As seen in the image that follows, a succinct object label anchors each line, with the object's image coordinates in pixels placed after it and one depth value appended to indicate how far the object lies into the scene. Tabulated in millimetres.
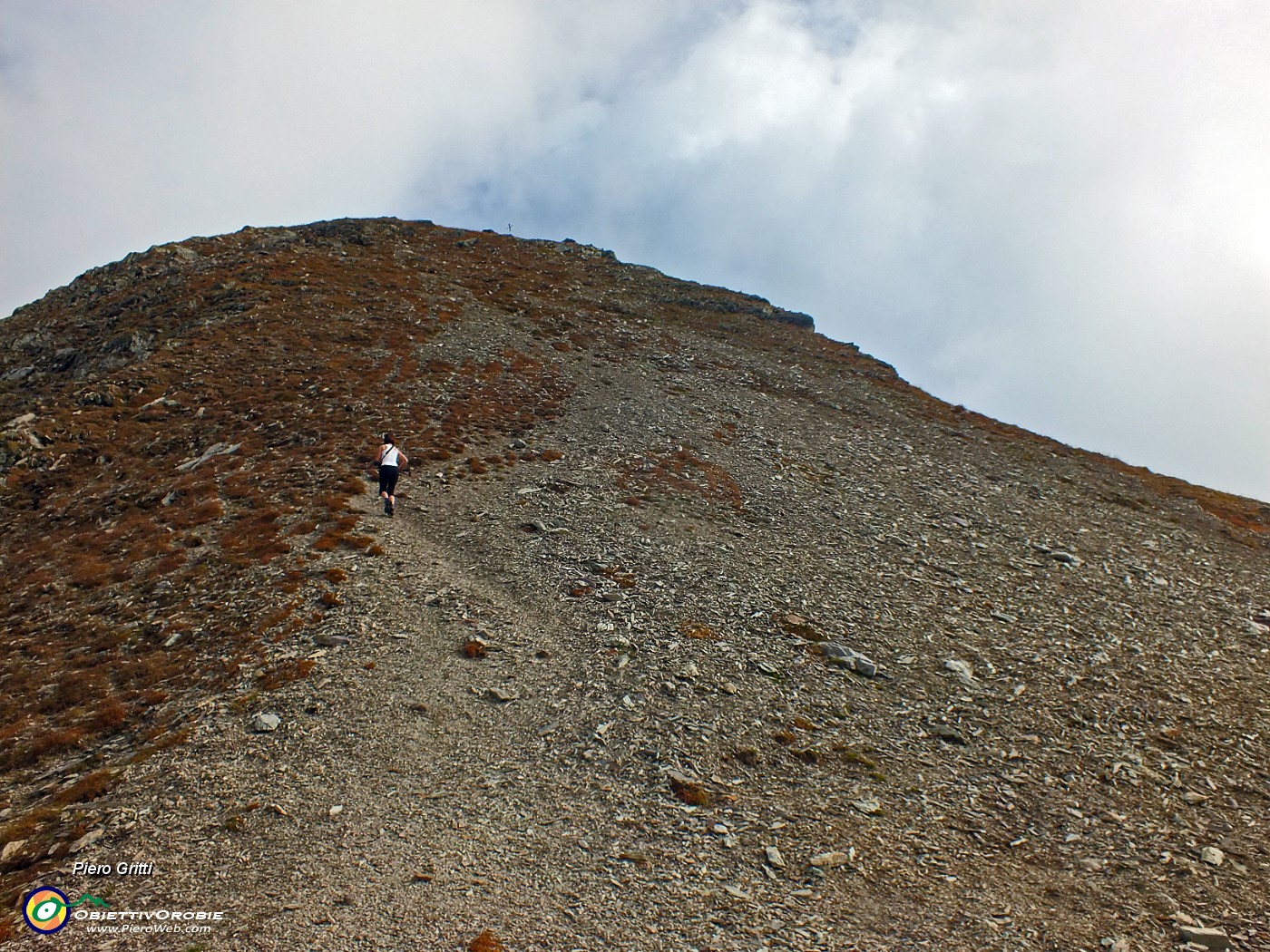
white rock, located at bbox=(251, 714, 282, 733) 15648
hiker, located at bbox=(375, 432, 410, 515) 26469
